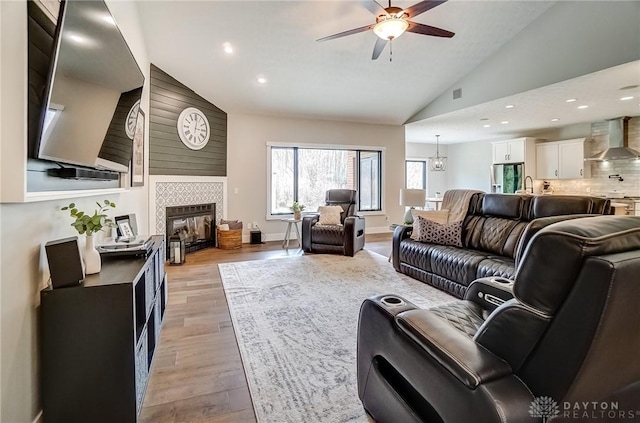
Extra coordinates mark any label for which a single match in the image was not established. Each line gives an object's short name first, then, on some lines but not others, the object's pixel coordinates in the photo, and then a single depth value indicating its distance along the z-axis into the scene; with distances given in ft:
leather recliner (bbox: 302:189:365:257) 17.34
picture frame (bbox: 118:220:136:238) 9.14
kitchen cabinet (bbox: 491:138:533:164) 27.25
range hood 21.17
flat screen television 4.69
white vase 5.83
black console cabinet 5.02
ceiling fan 9.45
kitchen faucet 27.27
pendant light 30.17
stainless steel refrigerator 27.68
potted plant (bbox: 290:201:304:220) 20.66
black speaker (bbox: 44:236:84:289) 4.99
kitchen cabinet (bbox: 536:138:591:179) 24.02
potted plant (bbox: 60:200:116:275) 5.83
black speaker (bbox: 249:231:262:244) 21.06
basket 19.48
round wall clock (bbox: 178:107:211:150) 17.95
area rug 5.90
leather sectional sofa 9.83
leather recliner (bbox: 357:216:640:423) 2.76
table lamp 14.93
